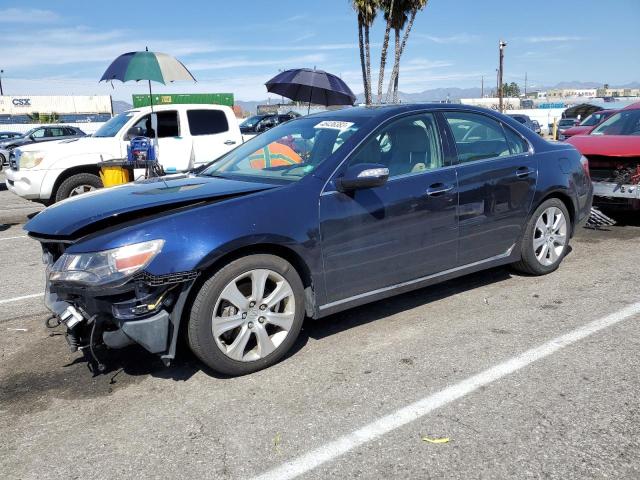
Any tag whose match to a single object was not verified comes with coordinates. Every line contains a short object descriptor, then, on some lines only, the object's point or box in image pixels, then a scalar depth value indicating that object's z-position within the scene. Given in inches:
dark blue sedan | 124.5
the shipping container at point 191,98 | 2367.7
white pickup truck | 359.3
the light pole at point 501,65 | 1568.7
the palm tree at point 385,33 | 1107.7
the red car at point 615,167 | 272.1
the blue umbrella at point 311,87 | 524.4
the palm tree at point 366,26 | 1087.6
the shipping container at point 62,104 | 3395.7
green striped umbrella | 361.1
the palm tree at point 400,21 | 1113.4
